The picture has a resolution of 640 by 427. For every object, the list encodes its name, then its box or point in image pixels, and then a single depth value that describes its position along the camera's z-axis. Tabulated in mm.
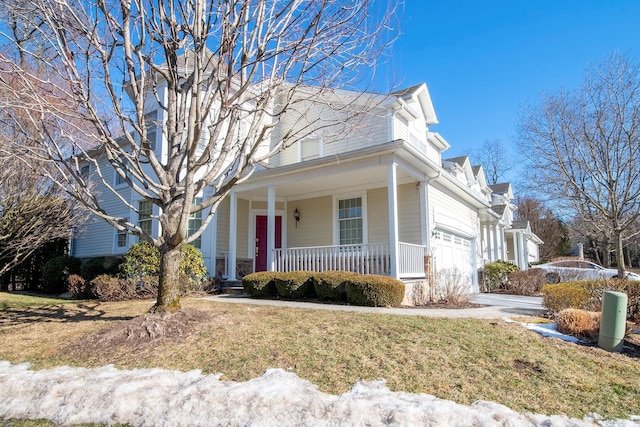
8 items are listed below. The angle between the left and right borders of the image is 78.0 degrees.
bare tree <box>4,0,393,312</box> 5672
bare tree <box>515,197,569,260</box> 40000
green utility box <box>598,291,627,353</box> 5117
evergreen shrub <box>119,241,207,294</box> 10594
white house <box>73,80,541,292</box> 10383
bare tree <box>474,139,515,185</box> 39219
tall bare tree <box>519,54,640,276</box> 10367
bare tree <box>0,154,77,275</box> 10633
